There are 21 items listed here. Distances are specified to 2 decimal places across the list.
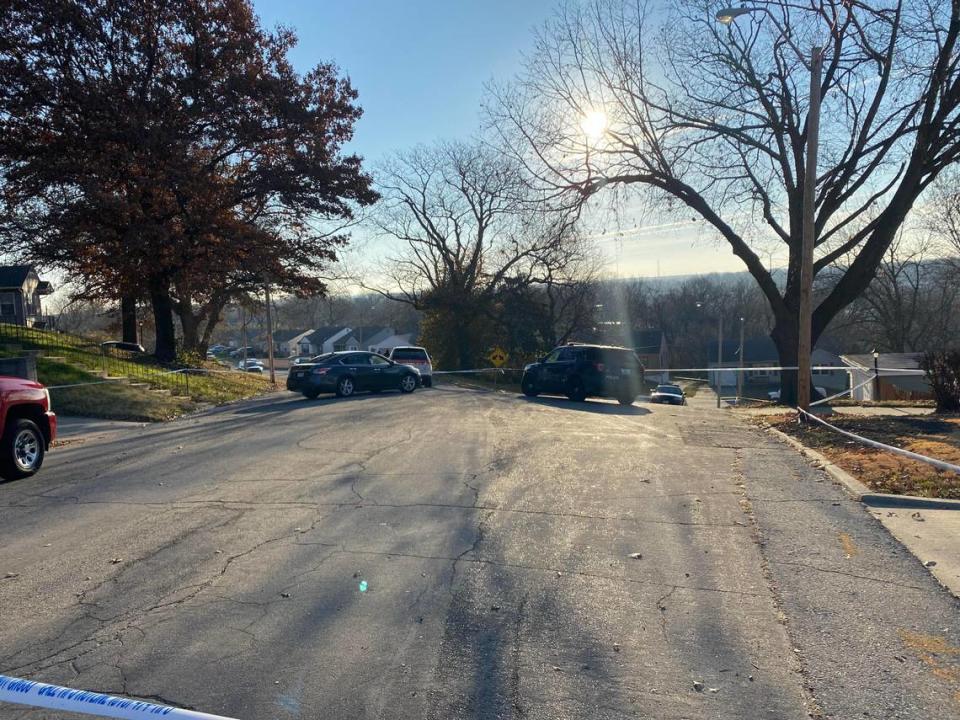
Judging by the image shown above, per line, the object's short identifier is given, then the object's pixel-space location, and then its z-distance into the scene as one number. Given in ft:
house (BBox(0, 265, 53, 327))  155.94
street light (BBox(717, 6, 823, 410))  45.32
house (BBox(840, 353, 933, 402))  110.93
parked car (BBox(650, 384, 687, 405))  135.03
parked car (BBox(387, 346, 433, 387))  102.92
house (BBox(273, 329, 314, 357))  390.42
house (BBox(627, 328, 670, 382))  265.34
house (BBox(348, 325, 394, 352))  337.23
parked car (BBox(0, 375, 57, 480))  32.30
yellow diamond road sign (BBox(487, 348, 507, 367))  100.58
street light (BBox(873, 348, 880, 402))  117.84
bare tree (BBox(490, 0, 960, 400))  58.29
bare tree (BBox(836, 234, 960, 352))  180.04
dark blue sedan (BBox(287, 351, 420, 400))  73.15
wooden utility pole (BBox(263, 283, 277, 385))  100.32
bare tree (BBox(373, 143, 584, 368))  153.99
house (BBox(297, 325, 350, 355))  367.25
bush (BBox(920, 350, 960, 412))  52.70
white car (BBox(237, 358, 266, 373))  202.35
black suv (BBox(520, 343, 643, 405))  70.49
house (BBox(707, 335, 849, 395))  225.56
